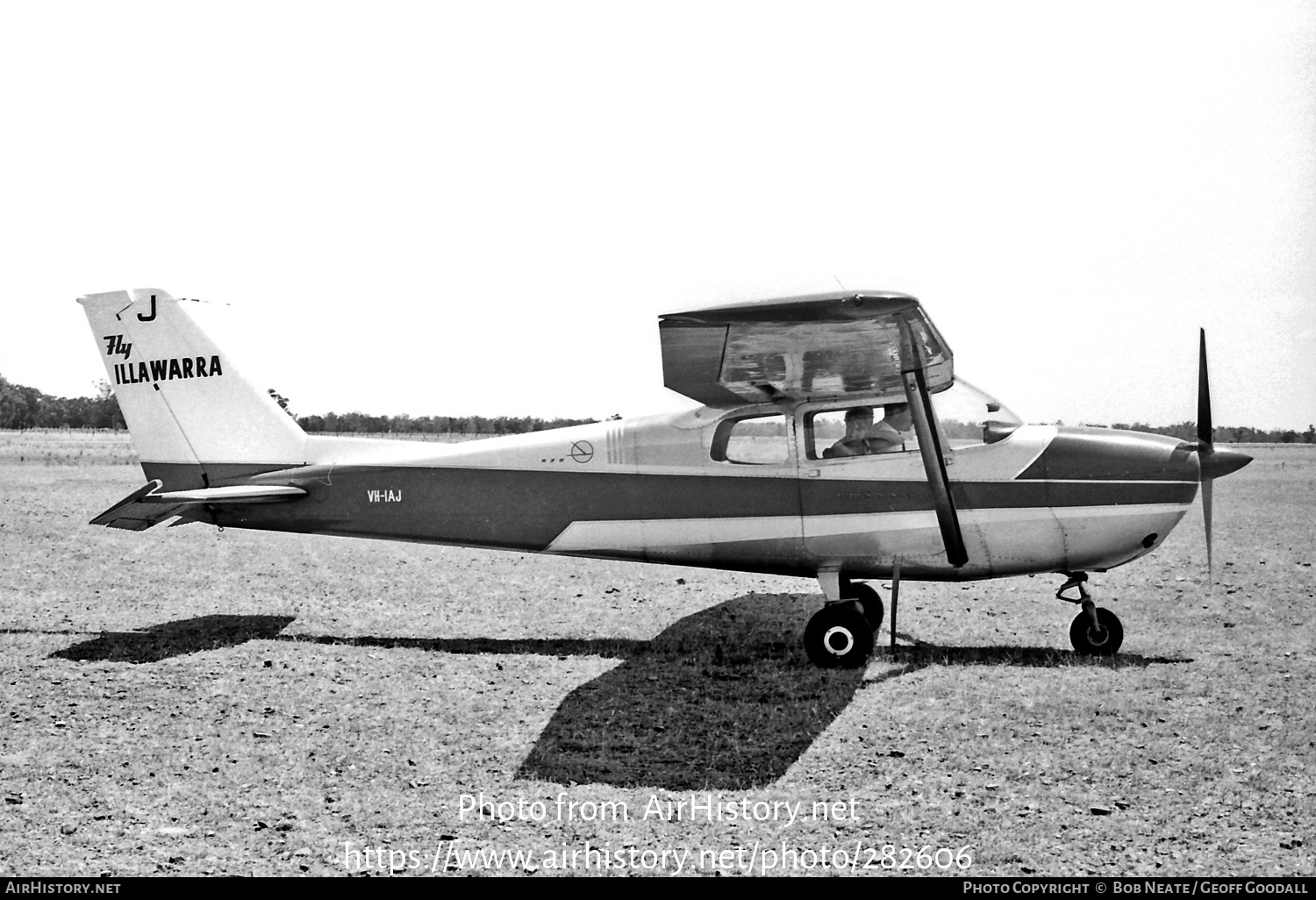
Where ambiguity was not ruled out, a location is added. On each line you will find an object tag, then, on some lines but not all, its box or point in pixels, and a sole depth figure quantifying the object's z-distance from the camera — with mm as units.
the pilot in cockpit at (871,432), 7977
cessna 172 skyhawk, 7582
